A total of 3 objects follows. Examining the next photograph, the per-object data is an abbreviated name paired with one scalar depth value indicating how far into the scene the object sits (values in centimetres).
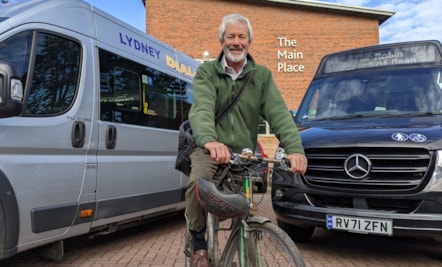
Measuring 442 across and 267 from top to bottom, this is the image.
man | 278
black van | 387
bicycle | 240
